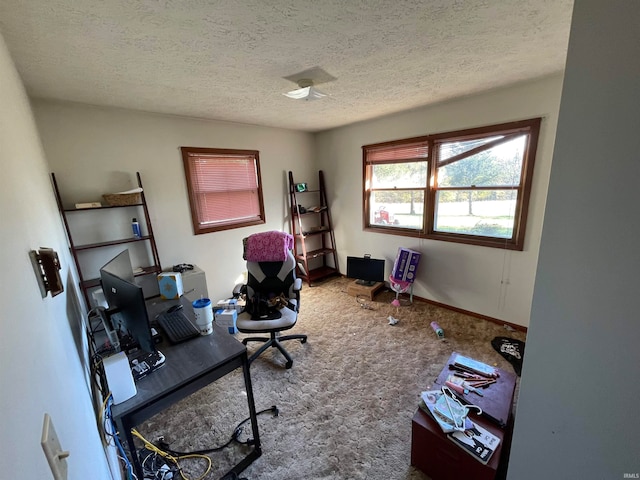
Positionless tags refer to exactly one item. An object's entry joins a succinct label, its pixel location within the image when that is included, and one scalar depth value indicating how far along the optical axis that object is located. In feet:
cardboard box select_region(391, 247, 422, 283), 10.62
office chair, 8.51
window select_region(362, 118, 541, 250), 8.38
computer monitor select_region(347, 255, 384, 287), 11.85
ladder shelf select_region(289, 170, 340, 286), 13.39
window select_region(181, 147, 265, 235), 10.26
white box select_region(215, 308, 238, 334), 8.99
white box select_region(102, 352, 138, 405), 3.46
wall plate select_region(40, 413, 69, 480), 1.50
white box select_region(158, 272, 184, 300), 7.04
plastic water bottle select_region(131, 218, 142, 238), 8.86
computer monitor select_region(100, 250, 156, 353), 3.60
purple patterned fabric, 8.71
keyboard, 5.03
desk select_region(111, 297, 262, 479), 3.63
